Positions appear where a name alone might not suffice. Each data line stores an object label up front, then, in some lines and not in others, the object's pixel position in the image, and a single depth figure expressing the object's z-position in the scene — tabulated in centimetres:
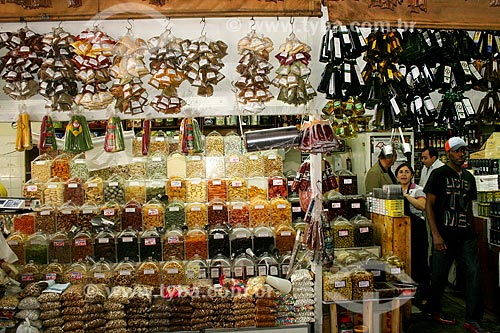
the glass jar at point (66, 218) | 408
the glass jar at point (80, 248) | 385
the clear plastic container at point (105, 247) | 385
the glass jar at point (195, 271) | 362
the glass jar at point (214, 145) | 469
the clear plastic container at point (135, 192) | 446
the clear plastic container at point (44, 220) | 406
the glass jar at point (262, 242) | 392
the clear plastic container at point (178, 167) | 460
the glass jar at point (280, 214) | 418
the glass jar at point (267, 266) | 367
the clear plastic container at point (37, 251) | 381
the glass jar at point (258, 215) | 415
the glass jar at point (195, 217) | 413
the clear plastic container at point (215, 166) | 457
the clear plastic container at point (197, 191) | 441
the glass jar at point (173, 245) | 385
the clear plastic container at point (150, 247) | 385
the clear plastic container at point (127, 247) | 386
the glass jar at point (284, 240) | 398
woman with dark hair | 530
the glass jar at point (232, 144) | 476
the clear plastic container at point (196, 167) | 452
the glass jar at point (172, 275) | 363
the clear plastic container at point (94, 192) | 436
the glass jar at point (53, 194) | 428
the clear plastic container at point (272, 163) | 459
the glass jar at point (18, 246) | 379
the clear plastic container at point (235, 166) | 456
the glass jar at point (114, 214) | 410
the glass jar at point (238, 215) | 415
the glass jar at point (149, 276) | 361
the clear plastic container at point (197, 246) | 387
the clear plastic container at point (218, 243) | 389
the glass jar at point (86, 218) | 409
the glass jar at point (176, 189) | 441
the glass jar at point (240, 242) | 391
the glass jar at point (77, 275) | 355
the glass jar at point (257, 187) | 448
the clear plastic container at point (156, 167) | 465
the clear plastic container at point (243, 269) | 366
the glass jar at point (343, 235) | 425
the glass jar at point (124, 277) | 358
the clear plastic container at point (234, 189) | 444
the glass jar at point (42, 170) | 457
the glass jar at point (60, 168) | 460
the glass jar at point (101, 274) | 358
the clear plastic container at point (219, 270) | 365
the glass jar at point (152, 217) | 409
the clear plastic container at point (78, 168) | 470
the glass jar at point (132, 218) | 411
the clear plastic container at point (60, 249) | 382
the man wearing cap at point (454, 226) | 421
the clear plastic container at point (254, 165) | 455
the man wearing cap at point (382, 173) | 568
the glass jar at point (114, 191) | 444
